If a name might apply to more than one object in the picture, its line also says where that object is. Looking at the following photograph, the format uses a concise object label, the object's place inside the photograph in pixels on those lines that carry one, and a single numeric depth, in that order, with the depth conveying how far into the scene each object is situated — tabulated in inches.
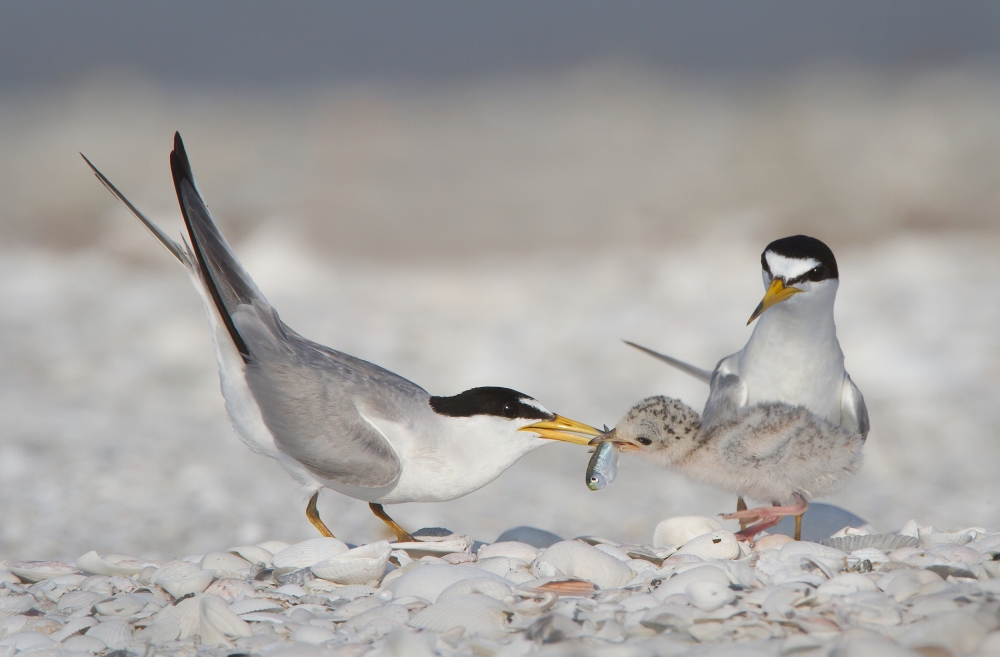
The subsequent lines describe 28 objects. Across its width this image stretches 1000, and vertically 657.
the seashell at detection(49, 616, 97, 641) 223.1
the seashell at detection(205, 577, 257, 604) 241.9
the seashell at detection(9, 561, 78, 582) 283.3
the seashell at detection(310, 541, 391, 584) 250.8
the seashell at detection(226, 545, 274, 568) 286.8
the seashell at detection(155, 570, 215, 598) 246.7
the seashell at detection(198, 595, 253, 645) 211.9
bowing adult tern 295.1
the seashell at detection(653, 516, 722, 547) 305.1
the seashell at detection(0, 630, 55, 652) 213.8
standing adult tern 299.4
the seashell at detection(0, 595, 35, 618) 245.9
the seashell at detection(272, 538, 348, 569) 265.4
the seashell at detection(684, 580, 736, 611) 209.0
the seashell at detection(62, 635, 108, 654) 212.8
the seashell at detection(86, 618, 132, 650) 215.6
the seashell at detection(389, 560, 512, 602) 235.9
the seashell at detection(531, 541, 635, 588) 246.7
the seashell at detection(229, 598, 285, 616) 227.6
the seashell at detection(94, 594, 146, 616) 237.2
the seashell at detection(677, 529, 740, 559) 263.9
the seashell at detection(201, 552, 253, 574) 276.5
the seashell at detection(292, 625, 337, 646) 207.5
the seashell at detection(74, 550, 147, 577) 279.0
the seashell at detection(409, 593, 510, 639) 206.1
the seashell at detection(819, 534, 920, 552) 269.0
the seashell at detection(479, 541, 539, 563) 272.7
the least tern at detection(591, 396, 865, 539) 278.4
